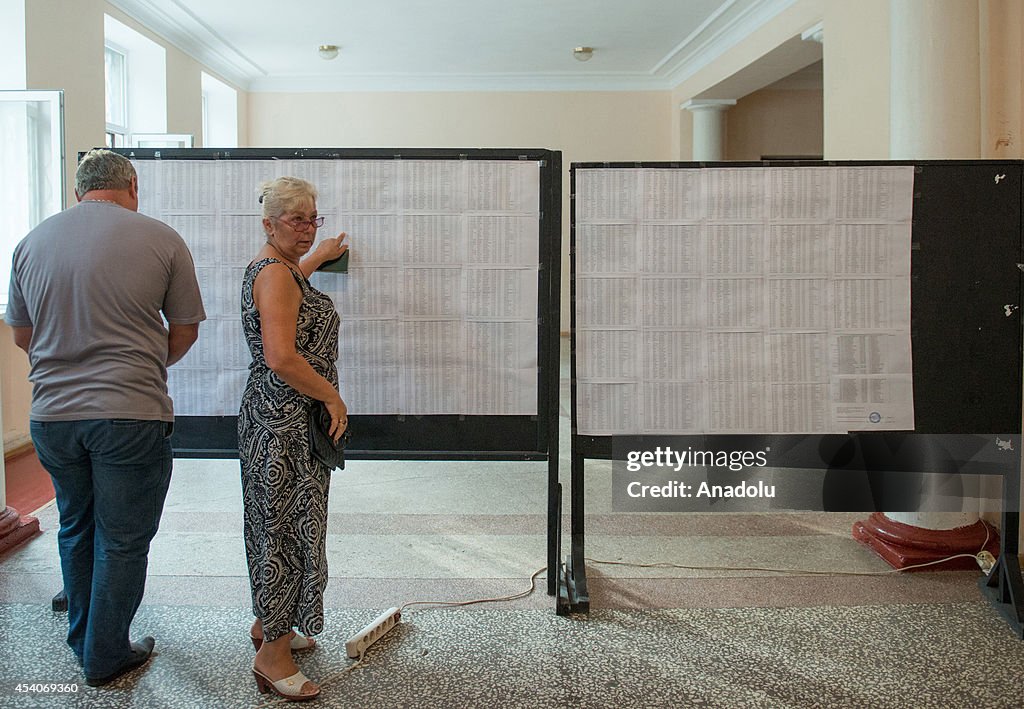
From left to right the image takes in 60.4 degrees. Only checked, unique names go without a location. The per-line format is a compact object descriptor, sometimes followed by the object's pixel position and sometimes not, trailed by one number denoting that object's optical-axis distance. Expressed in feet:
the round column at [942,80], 10.80
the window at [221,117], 34.24
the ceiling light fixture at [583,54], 30.68
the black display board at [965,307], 9.36
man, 7.23
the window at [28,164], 14.40
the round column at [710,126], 32.58
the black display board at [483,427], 9.39
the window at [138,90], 25.12
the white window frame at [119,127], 24.44
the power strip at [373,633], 8.21
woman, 7.36
